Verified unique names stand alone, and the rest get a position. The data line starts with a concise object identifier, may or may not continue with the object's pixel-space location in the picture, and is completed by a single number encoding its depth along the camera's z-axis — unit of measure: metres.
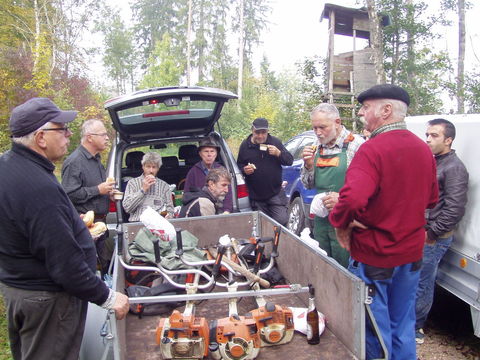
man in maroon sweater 2.29
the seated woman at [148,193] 4.12
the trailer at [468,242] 3.18
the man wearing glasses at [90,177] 3.77
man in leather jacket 3.27
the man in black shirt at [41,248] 1.86
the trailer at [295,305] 2.13
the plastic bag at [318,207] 3.38
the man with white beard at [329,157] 3.44
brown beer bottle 2.34
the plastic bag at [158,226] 3.31
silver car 4.09
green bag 3.13
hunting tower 12.69
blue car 6.15
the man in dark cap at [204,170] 4.52
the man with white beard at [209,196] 3.98
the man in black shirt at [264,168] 4.92
